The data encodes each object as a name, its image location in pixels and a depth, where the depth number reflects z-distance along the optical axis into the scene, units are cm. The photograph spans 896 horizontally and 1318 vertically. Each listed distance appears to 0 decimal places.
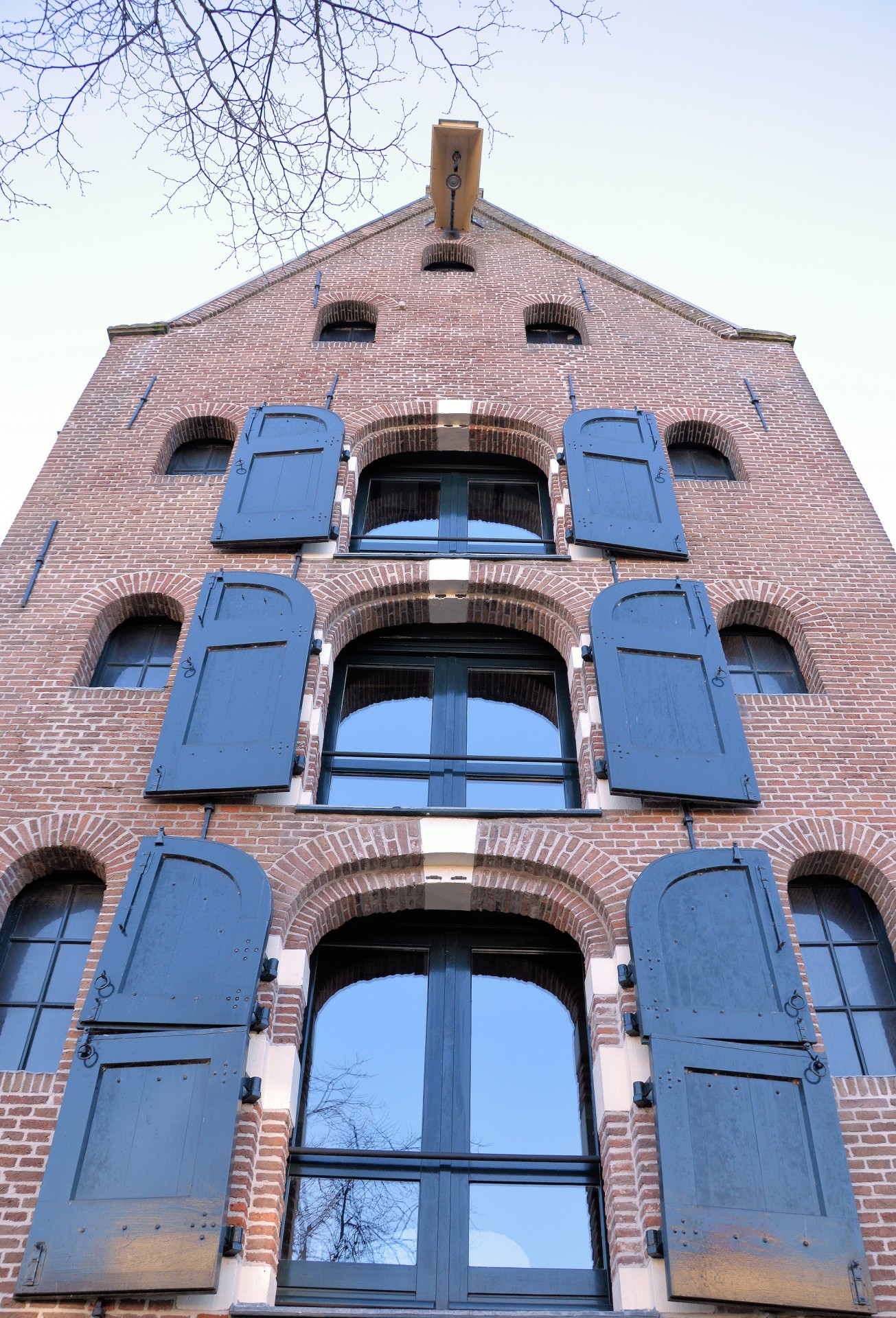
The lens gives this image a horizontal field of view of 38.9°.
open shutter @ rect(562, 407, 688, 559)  1047
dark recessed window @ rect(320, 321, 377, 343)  1408
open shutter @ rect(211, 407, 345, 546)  1049
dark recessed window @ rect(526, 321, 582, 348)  1411
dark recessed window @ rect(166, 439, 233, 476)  1210
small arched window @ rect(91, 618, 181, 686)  995
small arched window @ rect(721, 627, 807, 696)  995
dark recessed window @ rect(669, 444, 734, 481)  1216
